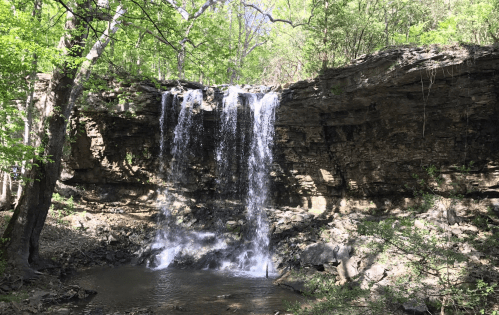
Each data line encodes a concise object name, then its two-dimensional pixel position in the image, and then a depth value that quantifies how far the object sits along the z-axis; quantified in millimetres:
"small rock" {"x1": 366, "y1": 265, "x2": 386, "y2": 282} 8602
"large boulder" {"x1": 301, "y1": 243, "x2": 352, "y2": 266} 10086
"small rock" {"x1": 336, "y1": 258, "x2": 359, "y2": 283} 9148
